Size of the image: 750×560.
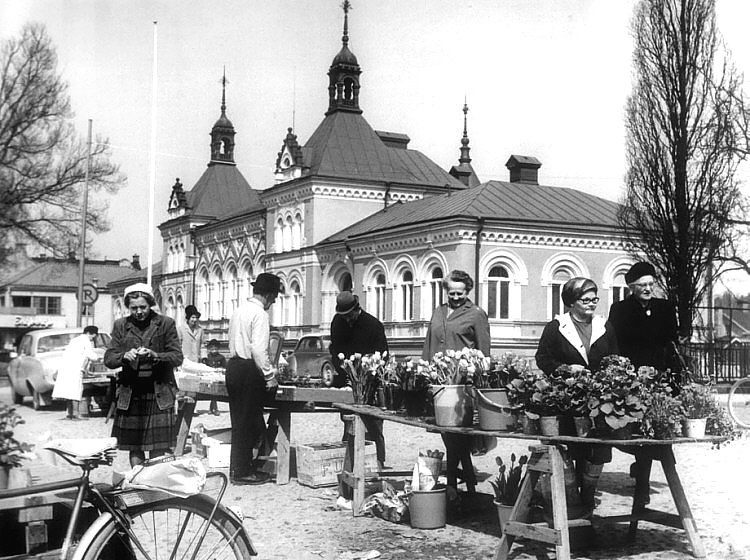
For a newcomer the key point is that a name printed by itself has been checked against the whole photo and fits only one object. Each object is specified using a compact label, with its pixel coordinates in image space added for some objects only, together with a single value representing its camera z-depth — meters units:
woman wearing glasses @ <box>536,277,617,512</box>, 6.49
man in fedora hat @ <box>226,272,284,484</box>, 8.77
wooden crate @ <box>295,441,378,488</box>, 8.88
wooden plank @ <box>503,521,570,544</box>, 5.55
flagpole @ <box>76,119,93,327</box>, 11.70
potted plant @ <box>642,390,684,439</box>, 5.70
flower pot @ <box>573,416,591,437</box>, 5.70
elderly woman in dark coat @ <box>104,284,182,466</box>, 7.34
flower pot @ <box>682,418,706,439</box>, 5.82
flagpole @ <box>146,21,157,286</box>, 17.74
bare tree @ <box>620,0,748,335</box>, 23.94
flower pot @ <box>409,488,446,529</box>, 6.98
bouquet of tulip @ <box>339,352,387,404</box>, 7.47
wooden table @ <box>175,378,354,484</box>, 8.77
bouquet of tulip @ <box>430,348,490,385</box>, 6.49
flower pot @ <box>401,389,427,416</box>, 6.96
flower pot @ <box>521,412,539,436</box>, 5.84
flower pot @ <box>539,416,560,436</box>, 5.73
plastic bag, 4.23
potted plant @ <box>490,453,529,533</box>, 6.44
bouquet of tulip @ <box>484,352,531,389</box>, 6.25
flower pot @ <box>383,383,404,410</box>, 7.14
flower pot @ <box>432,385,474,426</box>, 6.39
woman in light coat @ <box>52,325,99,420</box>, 15.88
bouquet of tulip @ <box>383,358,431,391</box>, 6.85
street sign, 25.98
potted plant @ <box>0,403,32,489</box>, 3.47
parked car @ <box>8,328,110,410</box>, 19.00
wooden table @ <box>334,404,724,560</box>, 5.56
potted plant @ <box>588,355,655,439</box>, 5.56
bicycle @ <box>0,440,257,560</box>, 3.95
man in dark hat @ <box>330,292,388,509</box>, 9.16
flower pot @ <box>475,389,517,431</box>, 6.06
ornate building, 33.25
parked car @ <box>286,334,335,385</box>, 29.64
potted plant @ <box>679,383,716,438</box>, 5.83
